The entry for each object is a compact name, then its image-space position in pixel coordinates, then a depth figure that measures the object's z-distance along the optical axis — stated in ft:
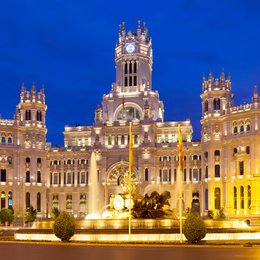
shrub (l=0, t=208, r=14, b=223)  220.40
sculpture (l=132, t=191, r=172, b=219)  118.52
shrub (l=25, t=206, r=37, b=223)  235.84
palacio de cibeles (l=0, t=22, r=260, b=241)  244.96
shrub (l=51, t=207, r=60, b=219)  243.42
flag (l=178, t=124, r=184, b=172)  102.52
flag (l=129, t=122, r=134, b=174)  117.31
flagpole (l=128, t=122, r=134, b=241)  113.18
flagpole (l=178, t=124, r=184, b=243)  102.15
